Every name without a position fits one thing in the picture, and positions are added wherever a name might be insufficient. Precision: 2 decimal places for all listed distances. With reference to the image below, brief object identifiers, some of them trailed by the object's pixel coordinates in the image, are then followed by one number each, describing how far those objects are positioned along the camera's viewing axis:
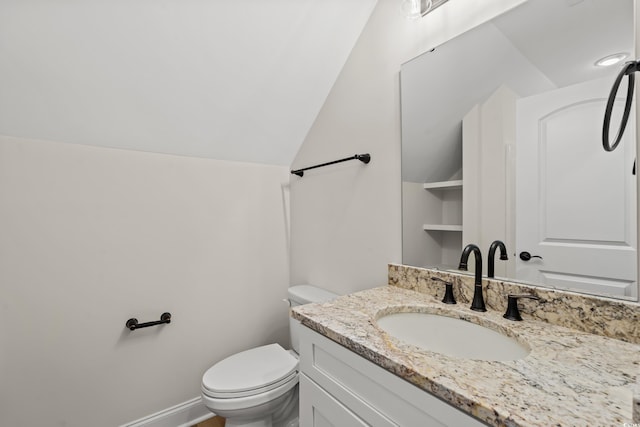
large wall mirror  0.77
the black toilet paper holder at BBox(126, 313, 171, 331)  1.42
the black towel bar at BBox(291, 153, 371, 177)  1.41
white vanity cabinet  0.58
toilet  1.21
